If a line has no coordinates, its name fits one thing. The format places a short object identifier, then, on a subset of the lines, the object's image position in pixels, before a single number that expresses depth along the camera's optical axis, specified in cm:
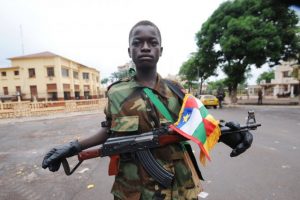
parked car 1666
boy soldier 126
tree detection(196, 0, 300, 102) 1500
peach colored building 3033
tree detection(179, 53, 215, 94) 1996
